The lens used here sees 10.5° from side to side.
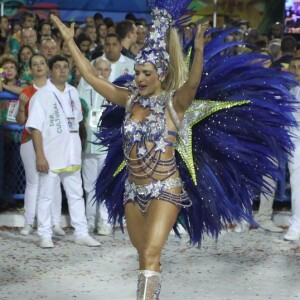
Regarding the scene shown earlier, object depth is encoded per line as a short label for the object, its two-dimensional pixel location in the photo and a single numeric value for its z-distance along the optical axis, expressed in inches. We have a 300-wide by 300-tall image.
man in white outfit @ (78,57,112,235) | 615.0
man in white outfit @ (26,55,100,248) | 575.4
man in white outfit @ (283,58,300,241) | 606.9
